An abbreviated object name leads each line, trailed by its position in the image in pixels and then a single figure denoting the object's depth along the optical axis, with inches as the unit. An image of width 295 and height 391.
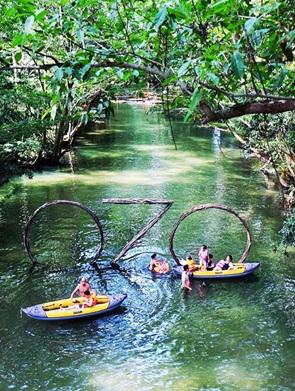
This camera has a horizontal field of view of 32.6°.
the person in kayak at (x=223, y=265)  640.3
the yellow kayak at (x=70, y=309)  527.2
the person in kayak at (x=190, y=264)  639.1
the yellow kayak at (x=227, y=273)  633.6
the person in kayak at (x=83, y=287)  562.9
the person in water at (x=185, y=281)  613.3
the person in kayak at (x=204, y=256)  650.2
